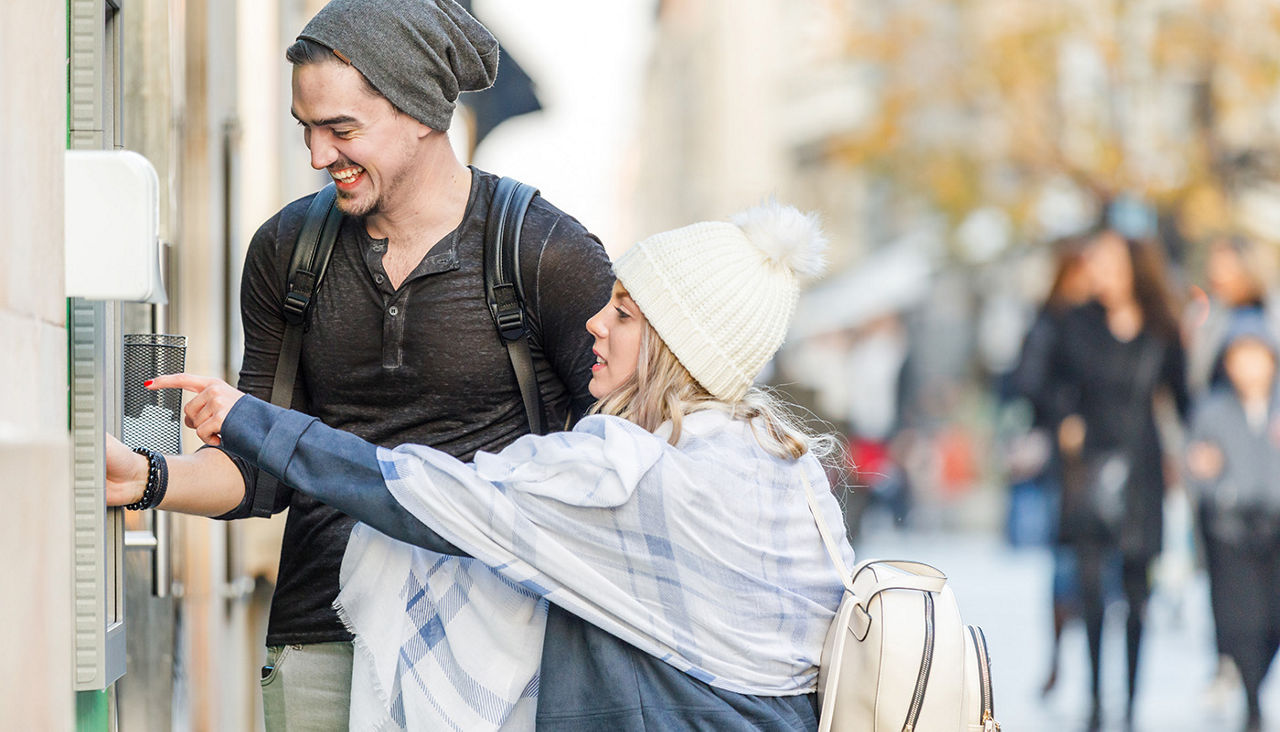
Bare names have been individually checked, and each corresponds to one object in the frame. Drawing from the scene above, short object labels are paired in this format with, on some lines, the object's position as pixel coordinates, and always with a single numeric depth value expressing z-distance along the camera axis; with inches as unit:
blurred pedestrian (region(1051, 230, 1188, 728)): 614.9
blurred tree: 1401.3
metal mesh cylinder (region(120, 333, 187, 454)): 218.7
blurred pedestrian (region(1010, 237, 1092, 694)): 631.2
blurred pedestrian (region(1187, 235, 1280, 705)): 636.7
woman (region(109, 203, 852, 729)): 192.7
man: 225.8
